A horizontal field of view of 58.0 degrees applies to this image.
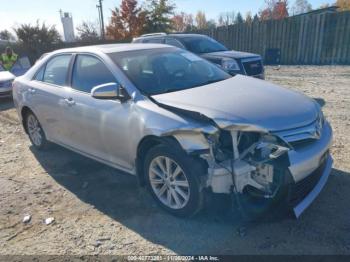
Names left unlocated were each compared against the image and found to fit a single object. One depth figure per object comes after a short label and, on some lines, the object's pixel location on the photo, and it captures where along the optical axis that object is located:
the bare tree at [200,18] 89.44
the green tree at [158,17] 31.02
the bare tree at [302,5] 73.90
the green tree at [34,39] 20.31
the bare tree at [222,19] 77.56
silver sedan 2.87
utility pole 38.18
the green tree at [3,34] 36.97
